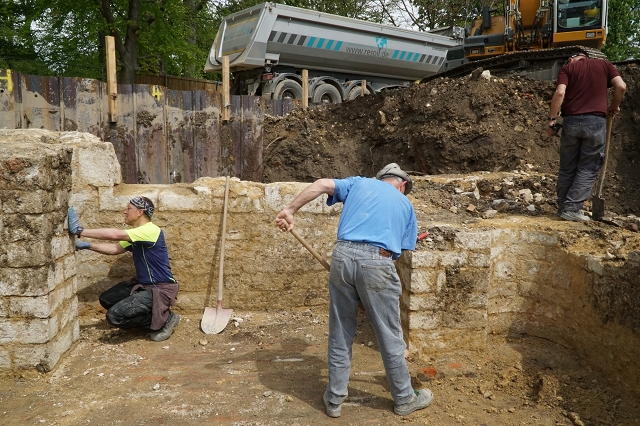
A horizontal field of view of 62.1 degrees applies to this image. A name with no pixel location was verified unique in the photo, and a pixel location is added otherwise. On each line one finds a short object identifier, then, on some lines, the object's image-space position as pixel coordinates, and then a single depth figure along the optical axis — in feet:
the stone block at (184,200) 17.85
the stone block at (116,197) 17.69
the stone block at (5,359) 13.52
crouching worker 15.64
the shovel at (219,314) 17.35
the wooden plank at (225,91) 32.89
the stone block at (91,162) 17.24
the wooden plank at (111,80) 27.96
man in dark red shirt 18.12
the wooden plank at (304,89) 39.02
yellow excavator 37.37
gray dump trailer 44.21
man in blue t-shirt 11.79
